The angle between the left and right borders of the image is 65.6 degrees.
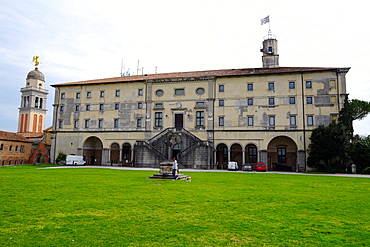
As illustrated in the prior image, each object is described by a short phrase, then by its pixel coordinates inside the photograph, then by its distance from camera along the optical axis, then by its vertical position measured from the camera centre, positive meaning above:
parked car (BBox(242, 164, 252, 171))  38.56 -1.57
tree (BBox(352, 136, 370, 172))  34.78 +0.53
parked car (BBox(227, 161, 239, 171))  39.41 -1.39
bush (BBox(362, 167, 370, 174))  33.94 -1.37
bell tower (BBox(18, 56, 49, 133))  80.38 +13.89
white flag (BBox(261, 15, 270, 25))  52.84 +25.17
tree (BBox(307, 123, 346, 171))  35.97 +1.61
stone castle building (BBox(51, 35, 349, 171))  41.34 +6.41
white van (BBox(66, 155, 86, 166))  45.69 -1.15
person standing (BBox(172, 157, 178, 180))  20.00 -0.99
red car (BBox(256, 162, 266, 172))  38.67 -1.30
